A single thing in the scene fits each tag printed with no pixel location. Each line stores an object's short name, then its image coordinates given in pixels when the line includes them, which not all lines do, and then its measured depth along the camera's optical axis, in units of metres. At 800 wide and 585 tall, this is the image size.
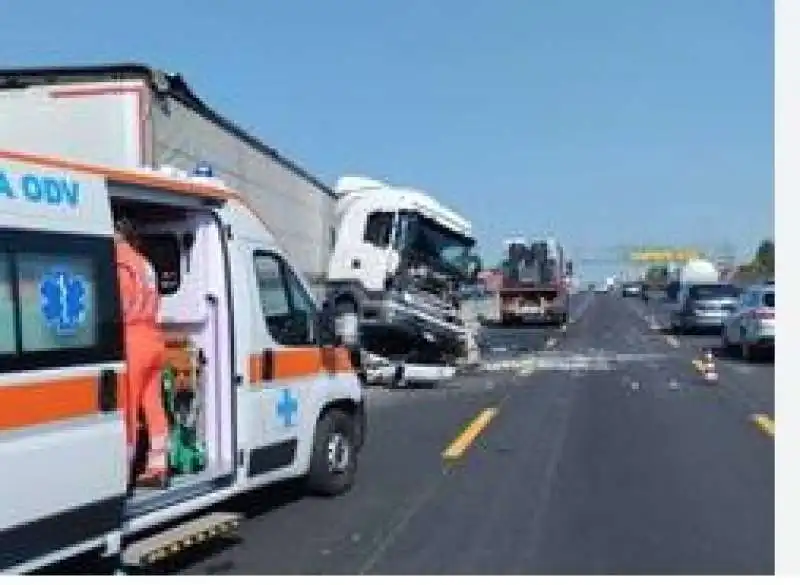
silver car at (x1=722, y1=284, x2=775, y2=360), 26.14
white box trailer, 10.65
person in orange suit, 7.42
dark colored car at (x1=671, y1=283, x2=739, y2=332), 39.00
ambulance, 6.25
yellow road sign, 159.75
